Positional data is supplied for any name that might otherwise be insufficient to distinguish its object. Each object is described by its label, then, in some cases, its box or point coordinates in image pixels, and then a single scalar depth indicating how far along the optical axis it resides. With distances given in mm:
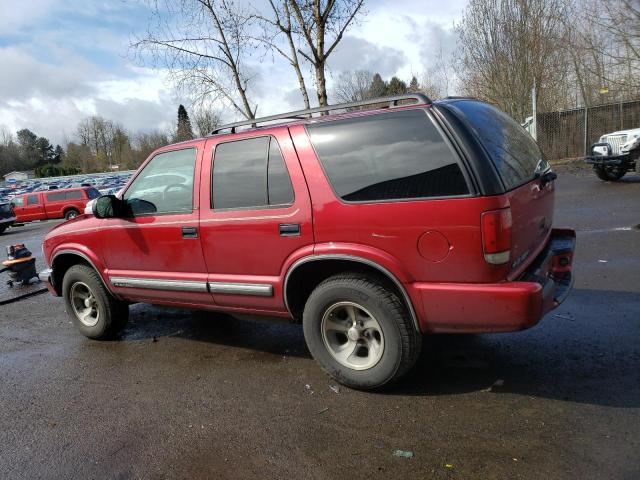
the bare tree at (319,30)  9664
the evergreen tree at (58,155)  95938
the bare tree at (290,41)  10359
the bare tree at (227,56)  11188
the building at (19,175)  76812
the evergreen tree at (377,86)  54581
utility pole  21898
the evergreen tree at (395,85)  64375
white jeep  12695
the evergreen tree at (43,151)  93938
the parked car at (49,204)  24934
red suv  2930
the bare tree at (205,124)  18264
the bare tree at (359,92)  47456
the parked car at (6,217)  22075
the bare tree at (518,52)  24516
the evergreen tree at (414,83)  44812
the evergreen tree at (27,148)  91125
